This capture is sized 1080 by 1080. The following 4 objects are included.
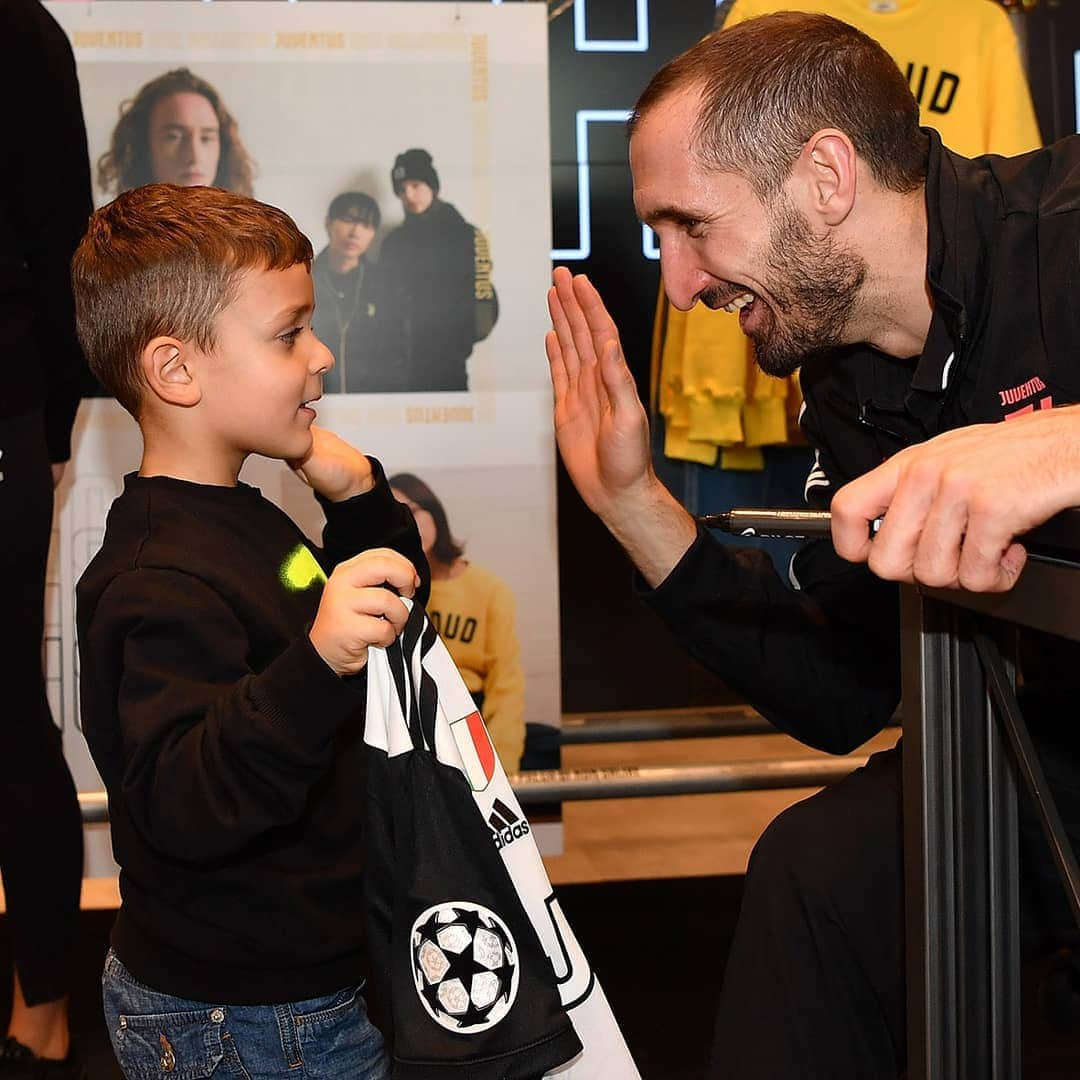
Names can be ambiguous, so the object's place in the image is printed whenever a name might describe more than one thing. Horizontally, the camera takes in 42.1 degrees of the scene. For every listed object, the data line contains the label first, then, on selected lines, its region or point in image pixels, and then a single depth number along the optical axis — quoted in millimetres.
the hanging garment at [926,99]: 2836
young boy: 1130
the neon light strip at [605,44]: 3059
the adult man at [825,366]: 1271
